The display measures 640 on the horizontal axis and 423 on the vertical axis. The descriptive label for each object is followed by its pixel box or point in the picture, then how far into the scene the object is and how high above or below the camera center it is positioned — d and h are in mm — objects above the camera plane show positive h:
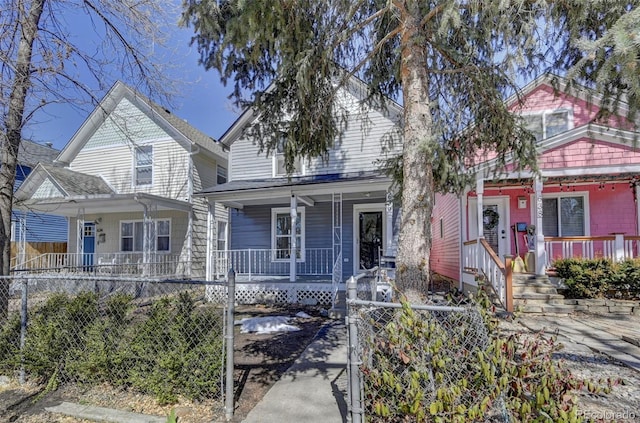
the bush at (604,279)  7285 -930
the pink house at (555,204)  8172 +867
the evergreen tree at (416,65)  3910 +2370
